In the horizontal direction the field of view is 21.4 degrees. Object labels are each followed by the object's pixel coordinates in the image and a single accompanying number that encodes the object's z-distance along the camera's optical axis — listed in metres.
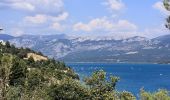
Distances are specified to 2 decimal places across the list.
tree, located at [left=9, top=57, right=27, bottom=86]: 63.67
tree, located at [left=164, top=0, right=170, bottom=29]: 23.55
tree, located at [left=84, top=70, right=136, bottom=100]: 44.34
